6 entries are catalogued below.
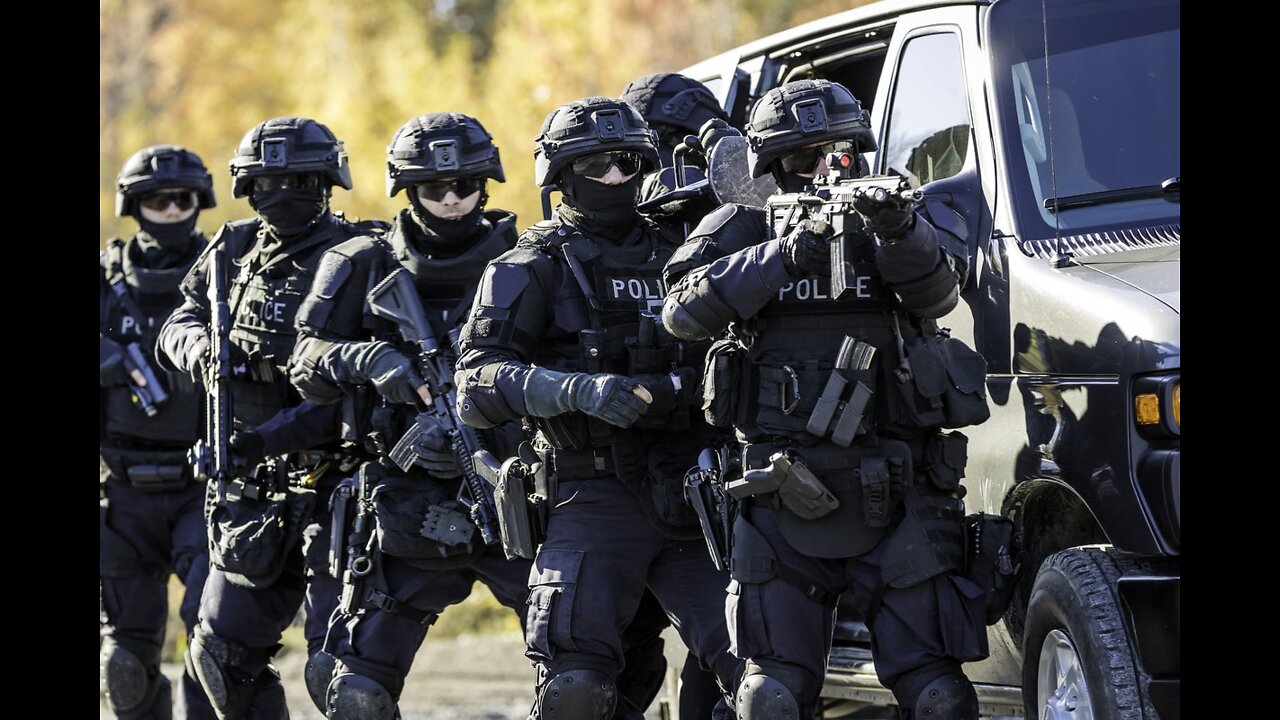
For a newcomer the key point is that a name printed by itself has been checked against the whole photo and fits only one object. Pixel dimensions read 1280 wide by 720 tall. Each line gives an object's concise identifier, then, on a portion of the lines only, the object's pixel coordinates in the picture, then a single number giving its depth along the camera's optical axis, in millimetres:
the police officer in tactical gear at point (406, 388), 13992
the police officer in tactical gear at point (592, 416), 11977
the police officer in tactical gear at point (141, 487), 17516
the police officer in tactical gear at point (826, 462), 10656
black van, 10086
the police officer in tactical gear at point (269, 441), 15086
